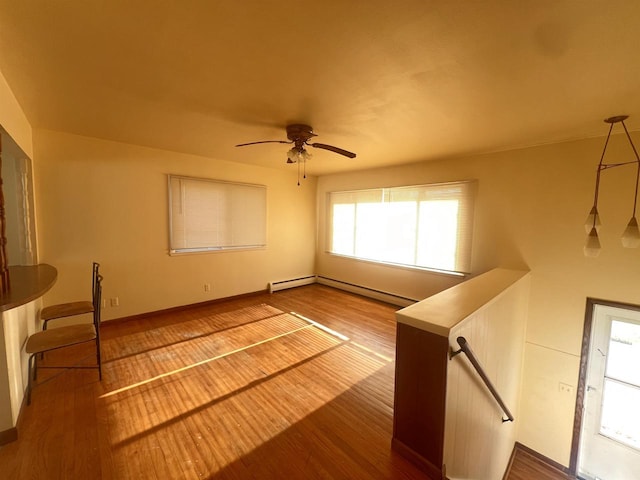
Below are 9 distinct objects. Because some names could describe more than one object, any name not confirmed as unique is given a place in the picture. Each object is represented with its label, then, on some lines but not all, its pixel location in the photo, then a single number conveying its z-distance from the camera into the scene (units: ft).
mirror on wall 8.57
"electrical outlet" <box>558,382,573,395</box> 9.77
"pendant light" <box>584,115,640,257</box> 6.95
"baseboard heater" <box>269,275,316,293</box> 17.66
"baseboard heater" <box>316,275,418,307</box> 15.17
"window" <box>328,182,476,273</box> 12.69
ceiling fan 8.63
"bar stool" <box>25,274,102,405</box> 6.52
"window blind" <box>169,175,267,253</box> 13.26
